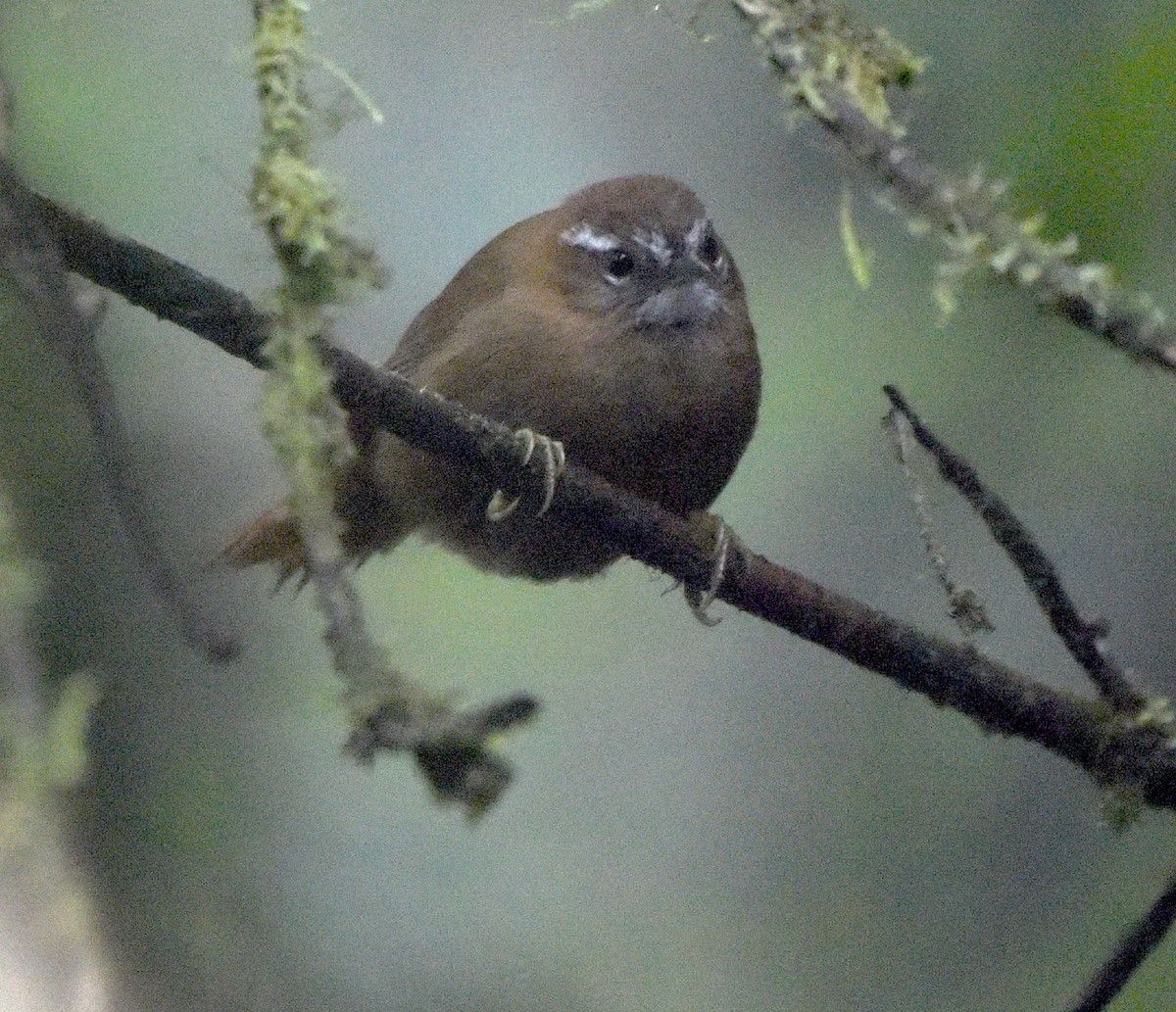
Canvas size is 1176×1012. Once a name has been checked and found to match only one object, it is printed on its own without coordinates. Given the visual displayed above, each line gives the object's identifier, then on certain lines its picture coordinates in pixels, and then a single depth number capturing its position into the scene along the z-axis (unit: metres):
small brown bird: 2.98
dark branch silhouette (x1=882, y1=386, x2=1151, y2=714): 2.94
